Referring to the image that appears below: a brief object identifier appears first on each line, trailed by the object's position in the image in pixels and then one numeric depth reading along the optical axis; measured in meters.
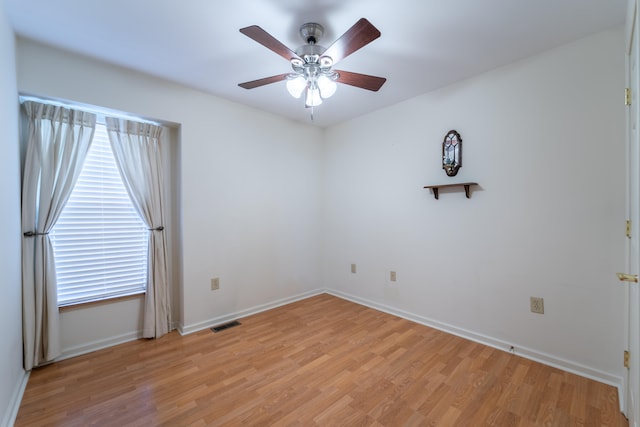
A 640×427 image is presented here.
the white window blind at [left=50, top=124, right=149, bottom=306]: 2.25
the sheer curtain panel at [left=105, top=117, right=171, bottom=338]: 2.46
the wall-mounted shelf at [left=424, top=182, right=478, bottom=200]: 2.48
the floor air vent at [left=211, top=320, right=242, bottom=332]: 2.78
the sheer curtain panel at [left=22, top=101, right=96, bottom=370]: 2.00
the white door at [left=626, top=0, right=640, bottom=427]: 1.25
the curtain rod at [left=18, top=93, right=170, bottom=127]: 2.07
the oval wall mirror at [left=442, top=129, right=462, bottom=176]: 2.59
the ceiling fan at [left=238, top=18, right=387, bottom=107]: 1.60
